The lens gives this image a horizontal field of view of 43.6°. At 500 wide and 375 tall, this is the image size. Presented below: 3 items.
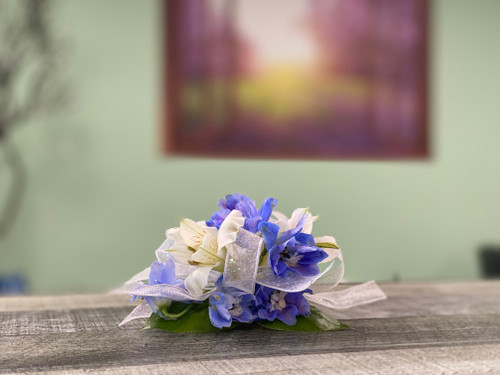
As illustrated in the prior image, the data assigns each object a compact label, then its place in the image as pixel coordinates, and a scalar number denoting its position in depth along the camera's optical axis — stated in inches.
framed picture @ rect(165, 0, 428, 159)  132.8
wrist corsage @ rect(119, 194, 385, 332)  29.9
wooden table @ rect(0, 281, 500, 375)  24.9
